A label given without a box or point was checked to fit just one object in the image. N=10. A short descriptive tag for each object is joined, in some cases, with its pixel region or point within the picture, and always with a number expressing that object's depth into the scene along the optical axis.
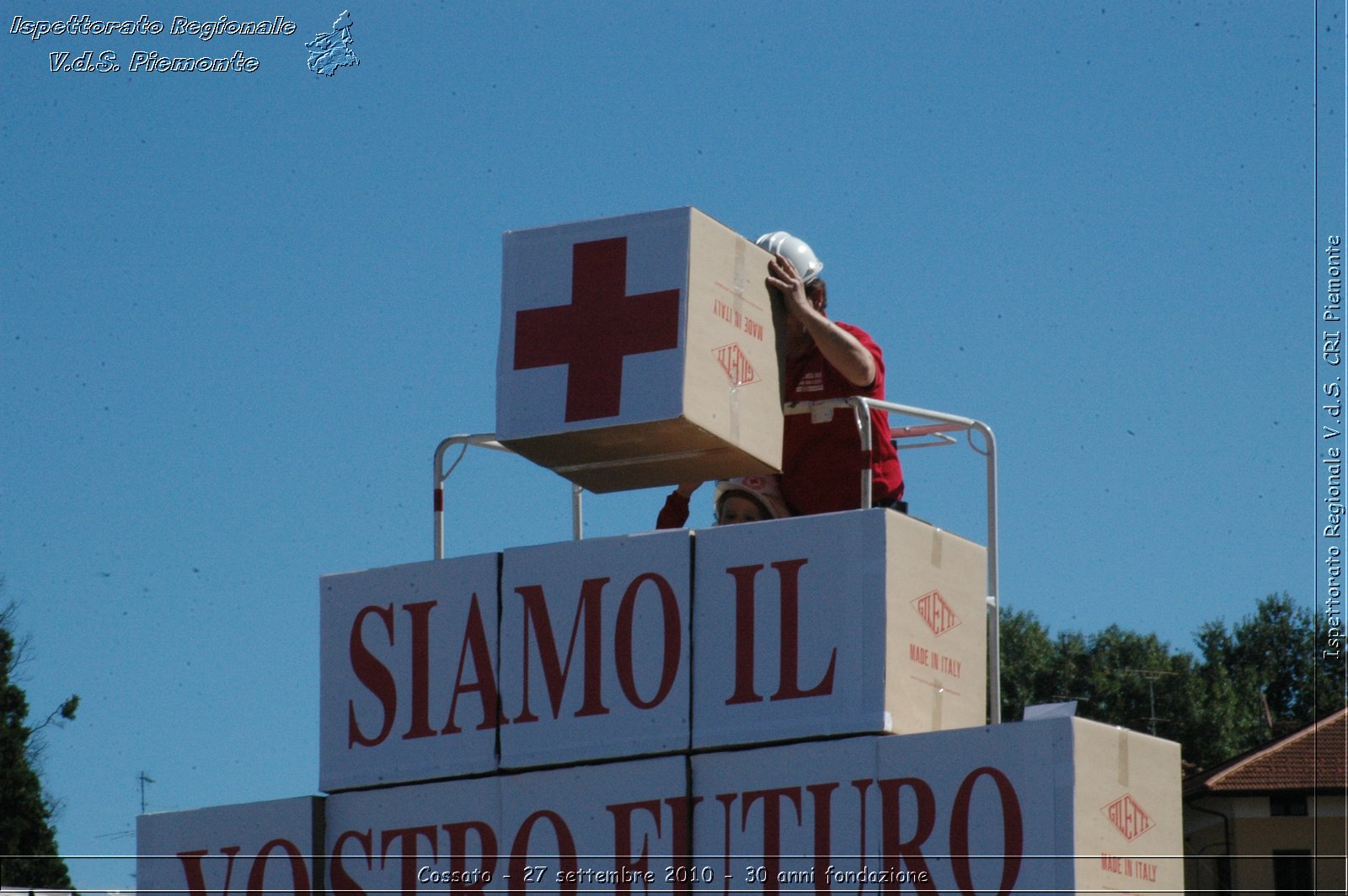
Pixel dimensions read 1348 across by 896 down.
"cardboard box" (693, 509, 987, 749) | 16.28
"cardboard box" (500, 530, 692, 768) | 17.02
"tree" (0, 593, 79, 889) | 47.75
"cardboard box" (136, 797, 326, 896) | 18.34
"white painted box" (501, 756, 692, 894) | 16.83
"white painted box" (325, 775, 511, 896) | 17.52
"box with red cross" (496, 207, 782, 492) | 17.22
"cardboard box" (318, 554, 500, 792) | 17.81
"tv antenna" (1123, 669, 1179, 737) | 119.62
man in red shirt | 18.37
